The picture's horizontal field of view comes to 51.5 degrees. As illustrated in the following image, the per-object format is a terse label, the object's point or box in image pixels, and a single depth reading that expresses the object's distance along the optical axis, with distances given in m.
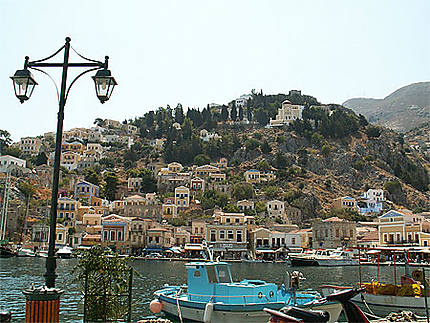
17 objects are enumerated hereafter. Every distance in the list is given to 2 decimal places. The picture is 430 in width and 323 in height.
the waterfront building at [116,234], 67.75
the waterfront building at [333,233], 69.38
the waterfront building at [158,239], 67.44
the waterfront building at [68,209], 75.56
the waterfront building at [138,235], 68.62
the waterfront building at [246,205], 84.31
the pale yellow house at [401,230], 61.19
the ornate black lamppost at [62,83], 7.12
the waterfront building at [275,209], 82.75
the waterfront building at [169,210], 80.94
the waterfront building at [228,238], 66.81
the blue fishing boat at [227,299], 15.18
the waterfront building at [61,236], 68.25
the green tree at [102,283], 9.02
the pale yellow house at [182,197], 85.00
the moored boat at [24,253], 58.91
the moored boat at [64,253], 57.39
